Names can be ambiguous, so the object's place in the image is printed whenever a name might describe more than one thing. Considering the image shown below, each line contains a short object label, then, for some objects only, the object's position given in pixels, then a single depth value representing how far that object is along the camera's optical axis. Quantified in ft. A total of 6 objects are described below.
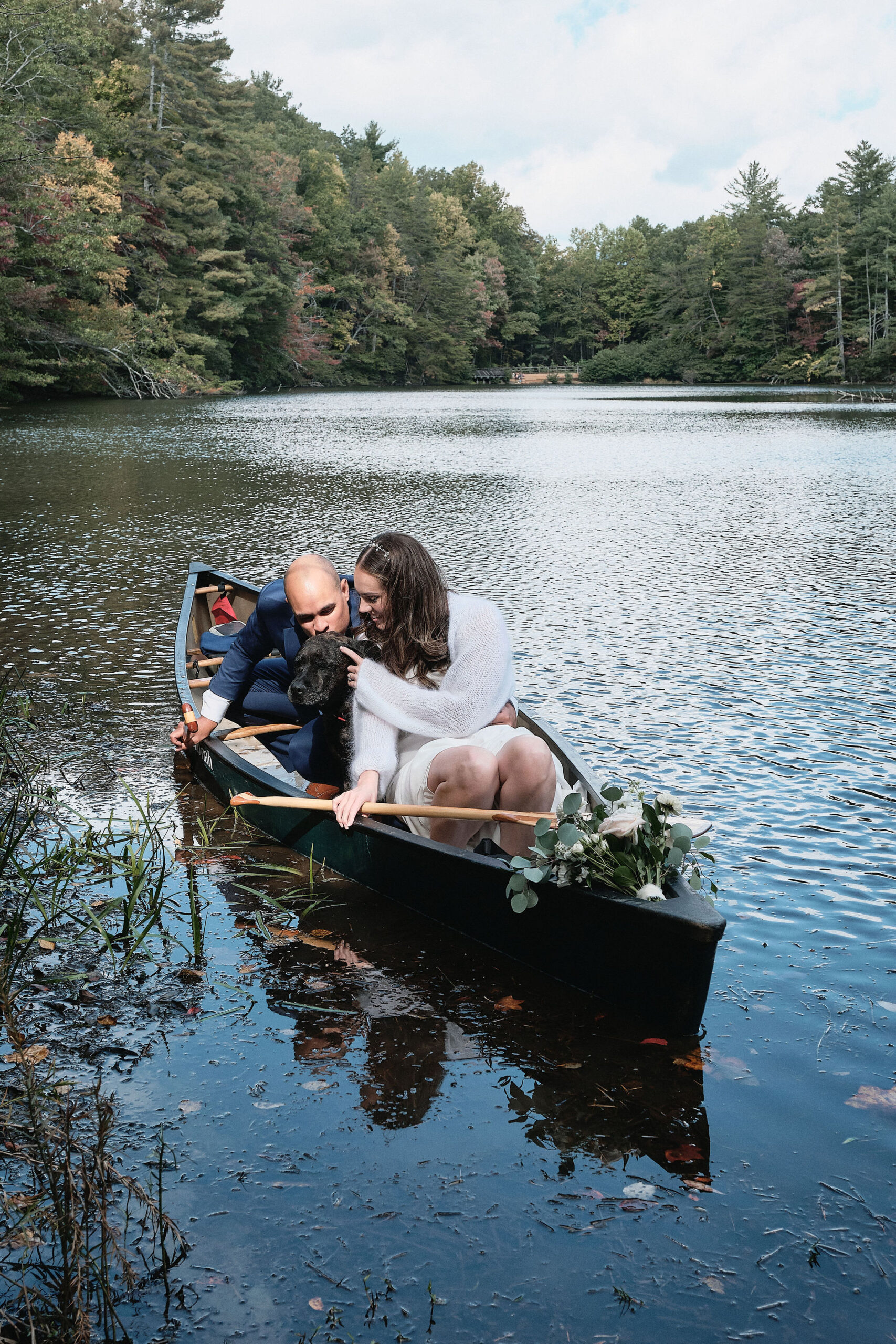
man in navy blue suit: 13.93
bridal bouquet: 9.82
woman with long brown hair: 11.66
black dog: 13.19
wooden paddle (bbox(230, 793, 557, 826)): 11.26
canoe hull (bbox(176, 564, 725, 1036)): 9.73
